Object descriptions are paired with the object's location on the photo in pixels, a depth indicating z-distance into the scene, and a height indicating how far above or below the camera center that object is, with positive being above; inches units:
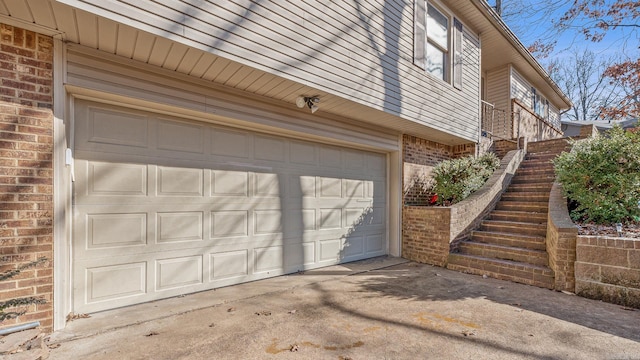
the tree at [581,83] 891.4 +298.0
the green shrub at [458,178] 253.4 +1.8
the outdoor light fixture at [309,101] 169.6 +43.8
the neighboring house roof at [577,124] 676.4 +129.0
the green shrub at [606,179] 182.1 +0.9
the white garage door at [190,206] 131.1 -14.1
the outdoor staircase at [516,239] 188.5 -41.7
